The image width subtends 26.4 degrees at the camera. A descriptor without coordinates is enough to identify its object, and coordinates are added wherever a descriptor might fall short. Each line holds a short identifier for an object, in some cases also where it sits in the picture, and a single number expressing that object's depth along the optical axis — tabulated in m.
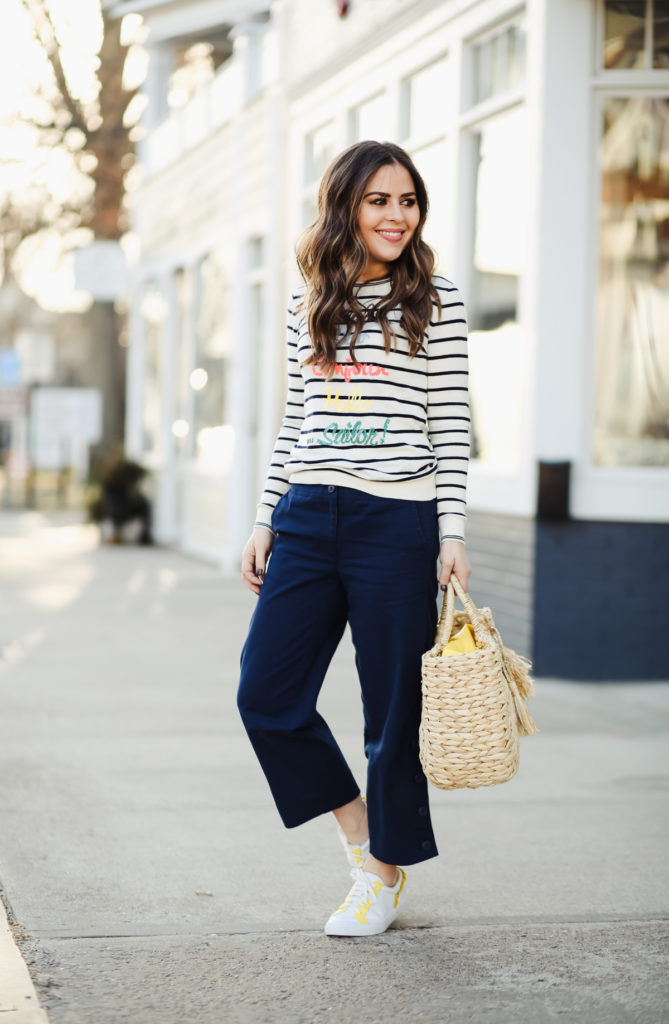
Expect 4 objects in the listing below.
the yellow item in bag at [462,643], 3.28
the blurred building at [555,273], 7.09
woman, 3.33
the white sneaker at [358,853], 3.53
